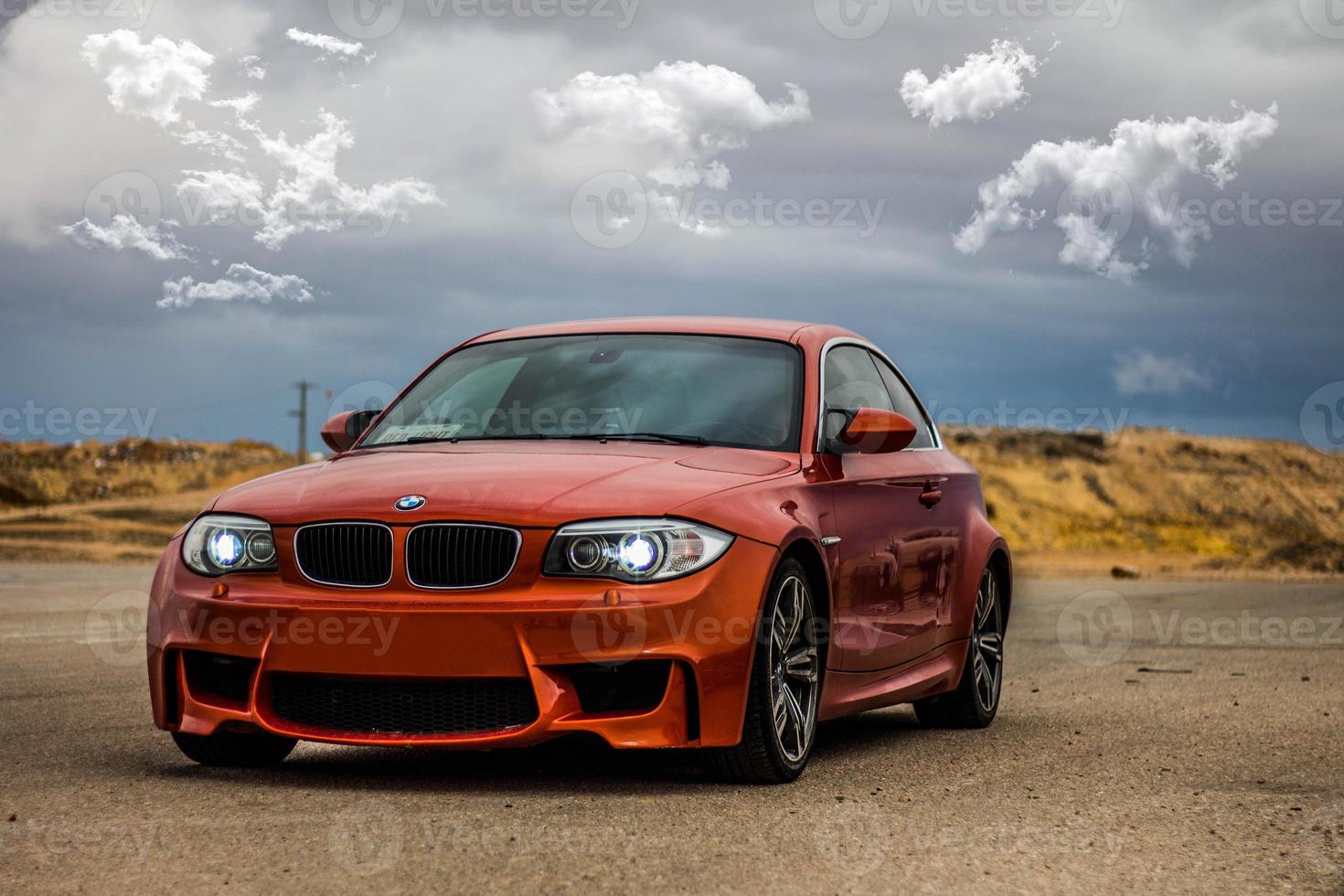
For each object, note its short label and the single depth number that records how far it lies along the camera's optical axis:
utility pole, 81.13
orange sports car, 5.82
